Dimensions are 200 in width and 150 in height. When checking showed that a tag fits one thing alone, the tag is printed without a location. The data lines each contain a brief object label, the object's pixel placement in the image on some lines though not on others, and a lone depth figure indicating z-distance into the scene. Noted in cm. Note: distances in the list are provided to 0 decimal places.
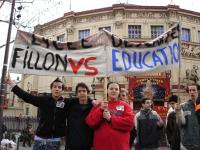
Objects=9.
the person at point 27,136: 1215
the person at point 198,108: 314
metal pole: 535
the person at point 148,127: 388
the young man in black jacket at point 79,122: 296
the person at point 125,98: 381
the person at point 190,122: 322
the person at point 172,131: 451
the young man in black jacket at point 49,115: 306
